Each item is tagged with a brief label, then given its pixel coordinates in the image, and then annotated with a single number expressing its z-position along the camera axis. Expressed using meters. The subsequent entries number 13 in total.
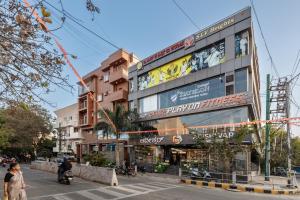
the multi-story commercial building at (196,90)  15.78
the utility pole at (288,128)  13.05
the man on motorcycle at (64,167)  11.55
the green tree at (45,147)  39.39
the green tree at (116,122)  20.89
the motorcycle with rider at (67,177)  11.17
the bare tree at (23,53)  3.10
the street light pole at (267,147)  14.11
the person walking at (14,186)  5.53
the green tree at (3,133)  24.32
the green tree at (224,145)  13.53
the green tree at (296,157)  24.47
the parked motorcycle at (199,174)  14.41
